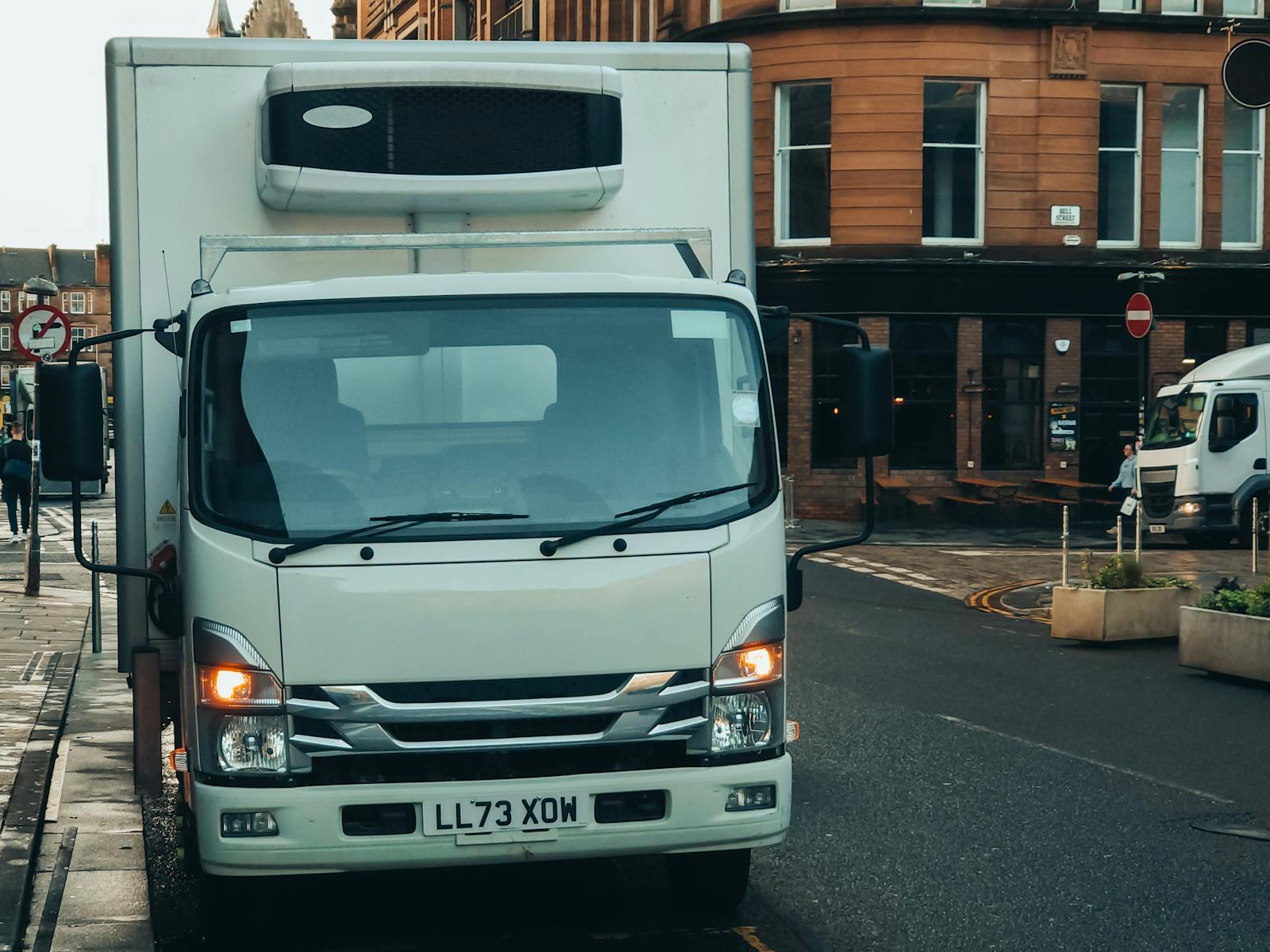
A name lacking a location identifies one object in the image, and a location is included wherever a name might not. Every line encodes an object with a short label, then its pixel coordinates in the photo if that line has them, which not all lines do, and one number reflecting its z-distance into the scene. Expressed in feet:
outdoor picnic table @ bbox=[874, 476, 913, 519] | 100.22
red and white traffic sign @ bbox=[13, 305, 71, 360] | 55.36
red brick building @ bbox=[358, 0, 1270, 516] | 101.60
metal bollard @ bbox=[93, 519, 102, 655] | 42.09
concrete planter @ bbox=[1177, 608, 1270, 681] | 37.17
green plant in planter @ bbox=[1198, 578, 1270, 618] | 37.65
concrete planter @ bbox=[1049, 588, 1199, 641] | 45.11
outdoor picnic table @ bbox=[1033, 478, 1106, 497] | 99.07
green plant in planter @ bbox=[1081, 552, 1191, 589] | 45.93
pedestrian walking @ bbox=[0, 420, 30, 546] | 91.45
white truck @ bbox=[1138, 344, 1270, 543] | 80.69
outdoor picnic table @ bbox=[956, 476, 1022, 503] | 99.04
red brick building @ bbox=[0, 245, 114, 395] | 478.18
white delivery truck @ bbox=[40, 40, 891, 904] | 16.34
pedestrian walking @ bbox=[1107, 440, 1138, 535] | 92.79
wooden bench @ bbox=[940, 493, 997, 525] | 98.32
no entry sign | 72.79
